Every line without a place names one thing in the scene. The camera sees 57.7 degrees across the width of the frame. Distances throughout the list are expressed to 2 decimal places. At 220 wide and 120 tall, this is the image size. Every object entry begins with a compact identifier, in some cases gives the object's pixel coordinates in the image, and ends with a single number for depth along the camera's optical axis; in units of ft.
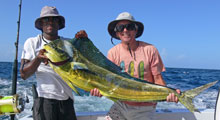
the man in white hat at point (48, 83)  7.73
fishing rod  10.09
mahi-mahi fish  6.41
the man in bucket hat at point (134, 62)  7.80
